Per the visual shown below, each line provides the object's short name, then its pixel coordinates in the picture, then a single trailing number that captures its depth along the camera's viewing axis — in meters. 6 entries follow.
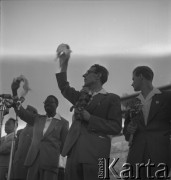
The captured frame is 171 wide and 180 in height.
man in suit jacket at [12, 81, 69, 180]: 2.58
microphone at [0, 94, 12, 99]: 2.66
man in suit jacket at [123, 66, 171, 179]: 2.06
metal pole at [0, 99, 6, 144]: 2.63
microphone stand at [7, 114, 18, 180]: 2.68
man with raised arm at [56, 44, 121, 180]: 2.12
